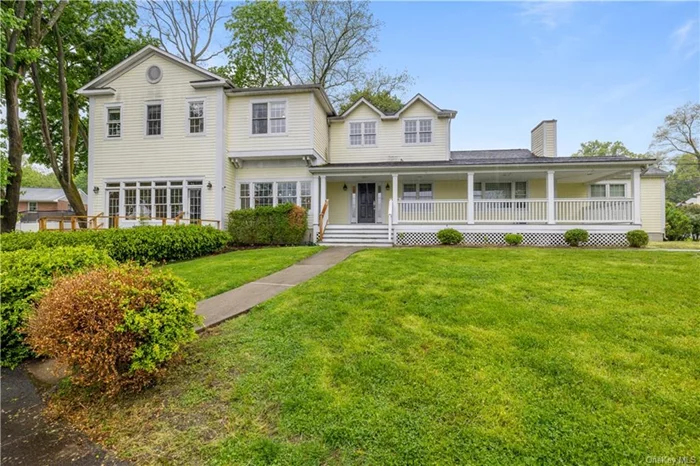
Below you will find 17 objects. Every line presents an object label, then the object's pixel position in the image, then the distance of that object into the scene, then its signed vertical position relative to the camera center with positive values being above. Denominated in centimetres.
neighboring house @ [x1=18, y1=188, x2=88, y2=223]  3875 +364
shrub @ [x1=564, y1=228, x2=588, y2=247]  1206 -28
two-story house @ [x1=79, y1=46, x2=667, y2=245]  1380 +284
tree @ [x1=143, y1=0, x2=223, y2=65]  2466 +1543
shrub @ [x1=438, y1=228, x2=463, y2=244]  1259 -27
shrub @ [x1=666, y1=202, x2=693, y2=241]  1939 +12
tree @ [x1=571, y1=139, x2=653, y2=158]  5303 +1326
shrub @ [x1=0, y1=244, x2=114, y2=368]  409 -66
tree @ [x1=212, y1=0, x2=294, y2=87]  2358 +1372
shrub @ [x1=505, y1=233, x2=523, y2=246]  1227 -38
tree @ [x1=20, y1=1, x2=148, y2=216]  1686 +924
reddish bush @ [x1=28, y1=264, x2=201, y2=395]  302 -93
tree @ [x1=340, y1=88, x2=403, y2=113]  2605 +1045
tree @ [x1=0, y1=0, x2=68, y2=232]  1211 +544
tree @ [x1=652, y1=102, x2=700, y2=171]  3491 +1048
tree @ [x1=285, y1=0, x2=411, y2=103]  2567 +1445
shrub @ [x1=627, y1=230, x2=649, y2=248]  1159 -34
